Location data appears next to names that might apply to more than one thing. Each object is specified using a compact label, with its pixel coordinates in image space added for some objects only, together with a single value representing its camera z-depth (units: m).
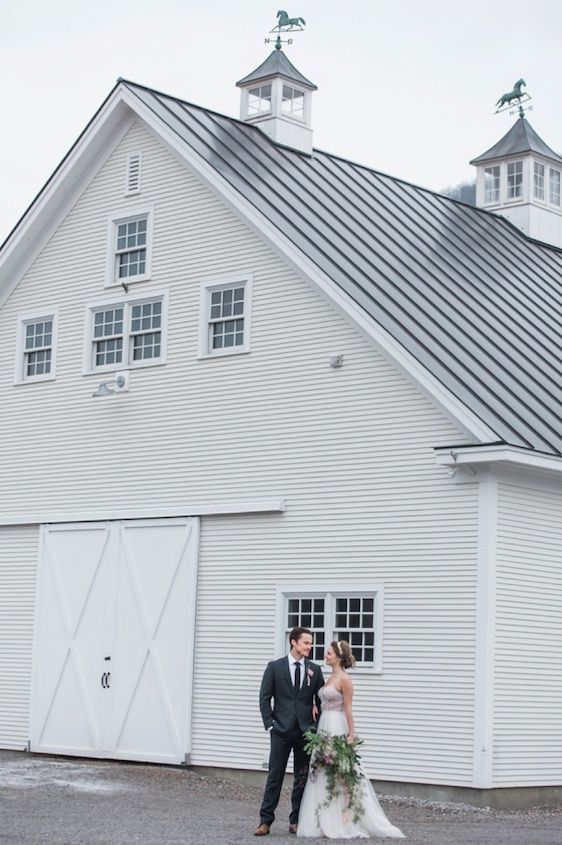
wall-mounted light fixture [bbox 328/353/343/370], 21.22
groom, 15.86
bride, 15.55
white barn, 19.70
